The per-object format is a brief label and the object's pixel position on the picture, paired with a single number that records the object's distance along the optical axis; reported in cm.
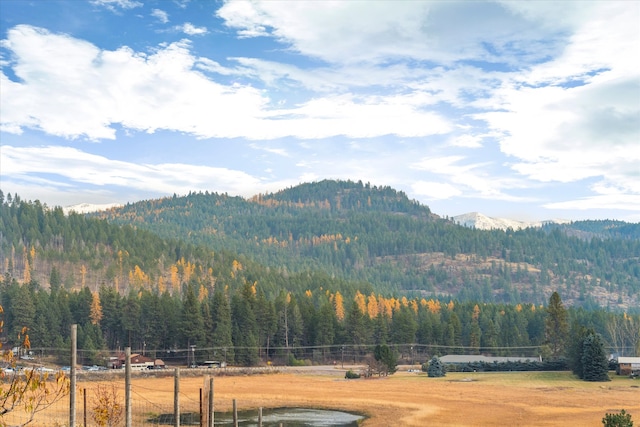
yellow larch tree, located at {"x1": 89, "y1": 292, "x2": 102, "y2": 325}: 16400
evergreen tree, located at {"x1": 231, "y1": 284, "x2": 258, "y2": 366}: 15400
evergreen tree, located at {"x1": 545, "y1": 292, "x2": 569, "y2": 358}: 15200
